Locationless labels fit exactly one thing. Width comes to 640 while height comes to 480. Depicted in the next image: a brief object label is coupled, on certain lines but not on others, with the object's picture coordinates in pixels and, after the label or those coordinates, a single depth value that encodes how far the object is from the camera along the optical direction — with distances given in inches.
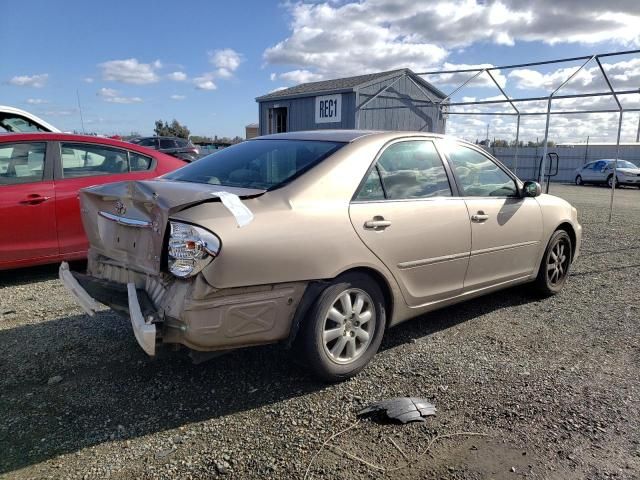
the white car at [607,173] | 994.1
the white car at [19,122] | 298.2
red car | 202.4
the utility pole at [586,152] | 1255.4
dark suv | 810.2
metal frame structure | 386.3
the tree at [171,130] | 2206.3
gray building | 807.1
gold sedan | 108.5
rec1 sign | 826.8
